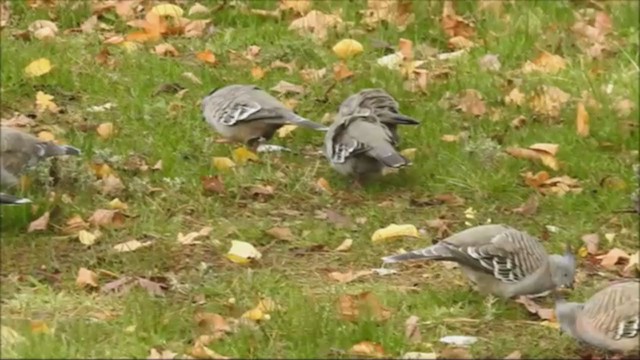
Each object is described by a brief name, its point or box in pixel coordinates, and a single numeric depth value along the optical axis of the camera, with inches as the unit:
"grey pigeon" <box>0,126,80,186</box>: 543.2
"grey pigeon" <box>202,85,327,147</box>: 633.0
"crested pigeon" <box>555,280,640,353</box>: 420.5
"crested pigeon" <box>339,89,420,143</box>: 622.2
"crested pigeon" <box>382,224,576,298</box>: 470.3
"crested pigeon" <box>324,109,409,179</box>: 579.5
